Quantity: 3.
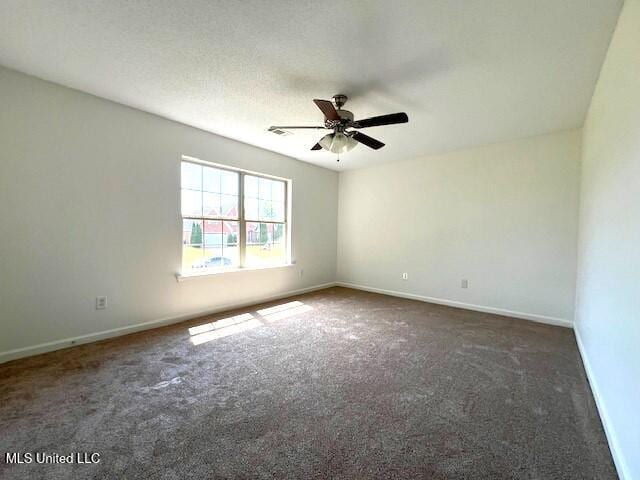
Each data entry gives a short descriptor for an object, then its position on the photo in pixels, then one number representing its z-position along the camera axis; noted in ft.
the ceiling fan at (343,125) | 7.61
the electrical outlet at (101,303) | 9.57
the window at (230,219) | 12.25
